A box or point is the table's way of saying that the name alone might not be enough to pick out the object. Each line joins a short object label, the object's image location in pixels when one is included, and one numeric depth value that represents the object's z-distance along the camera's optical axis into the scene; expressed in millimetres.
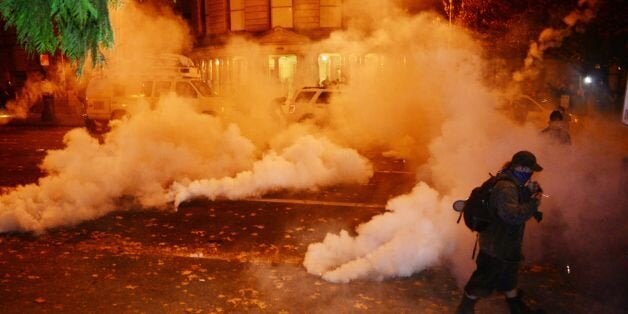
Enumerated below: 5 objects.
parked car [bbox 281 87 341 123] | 15648
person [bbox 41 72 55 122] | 21859
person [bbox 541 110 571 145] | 7680
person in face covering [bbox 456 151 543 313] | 3719
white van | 16297
